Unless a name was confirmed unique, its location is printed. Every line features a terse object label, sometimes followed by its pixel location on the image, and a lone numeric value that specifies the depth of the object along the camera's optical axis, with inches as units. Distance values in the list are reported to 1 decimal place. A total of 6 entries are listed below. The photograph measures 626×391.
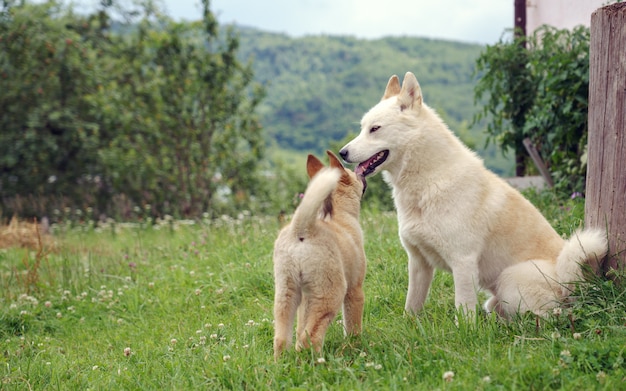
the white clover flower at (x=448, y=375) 122.3
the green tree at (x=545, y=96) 275.3
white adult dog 157.5
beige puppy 140.9
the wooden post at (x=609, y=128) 153.4
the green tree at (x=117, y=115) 513.3
